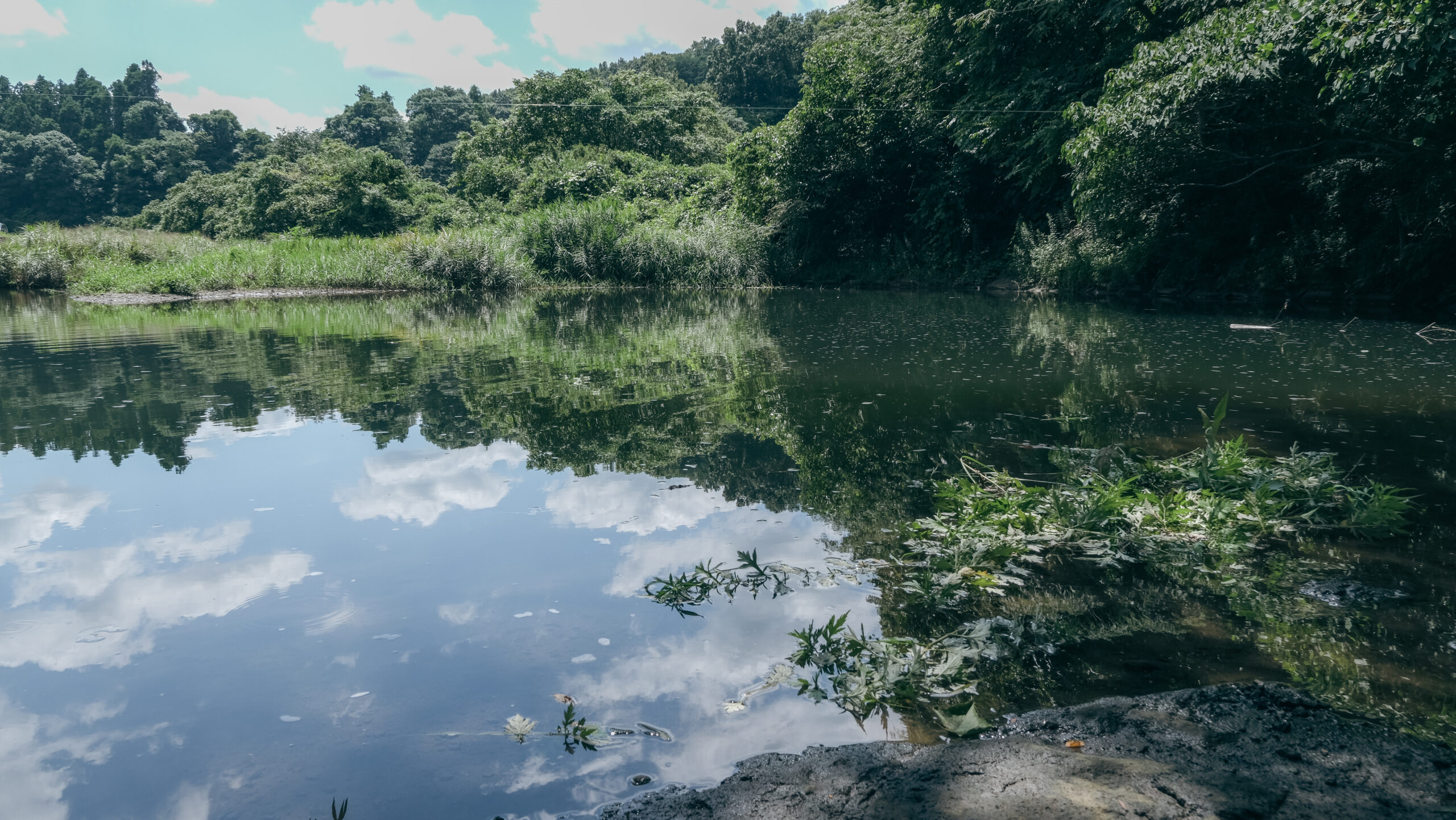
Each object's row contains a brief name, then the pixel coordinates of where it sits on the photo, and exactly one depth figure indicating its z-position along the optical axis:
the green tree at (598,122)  40.03
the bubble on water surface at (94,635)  3.18
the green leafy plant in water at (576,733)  2.38
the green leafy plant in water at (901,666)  2.57
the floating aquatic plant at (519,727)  2.43
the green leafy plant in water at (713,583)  3.43
